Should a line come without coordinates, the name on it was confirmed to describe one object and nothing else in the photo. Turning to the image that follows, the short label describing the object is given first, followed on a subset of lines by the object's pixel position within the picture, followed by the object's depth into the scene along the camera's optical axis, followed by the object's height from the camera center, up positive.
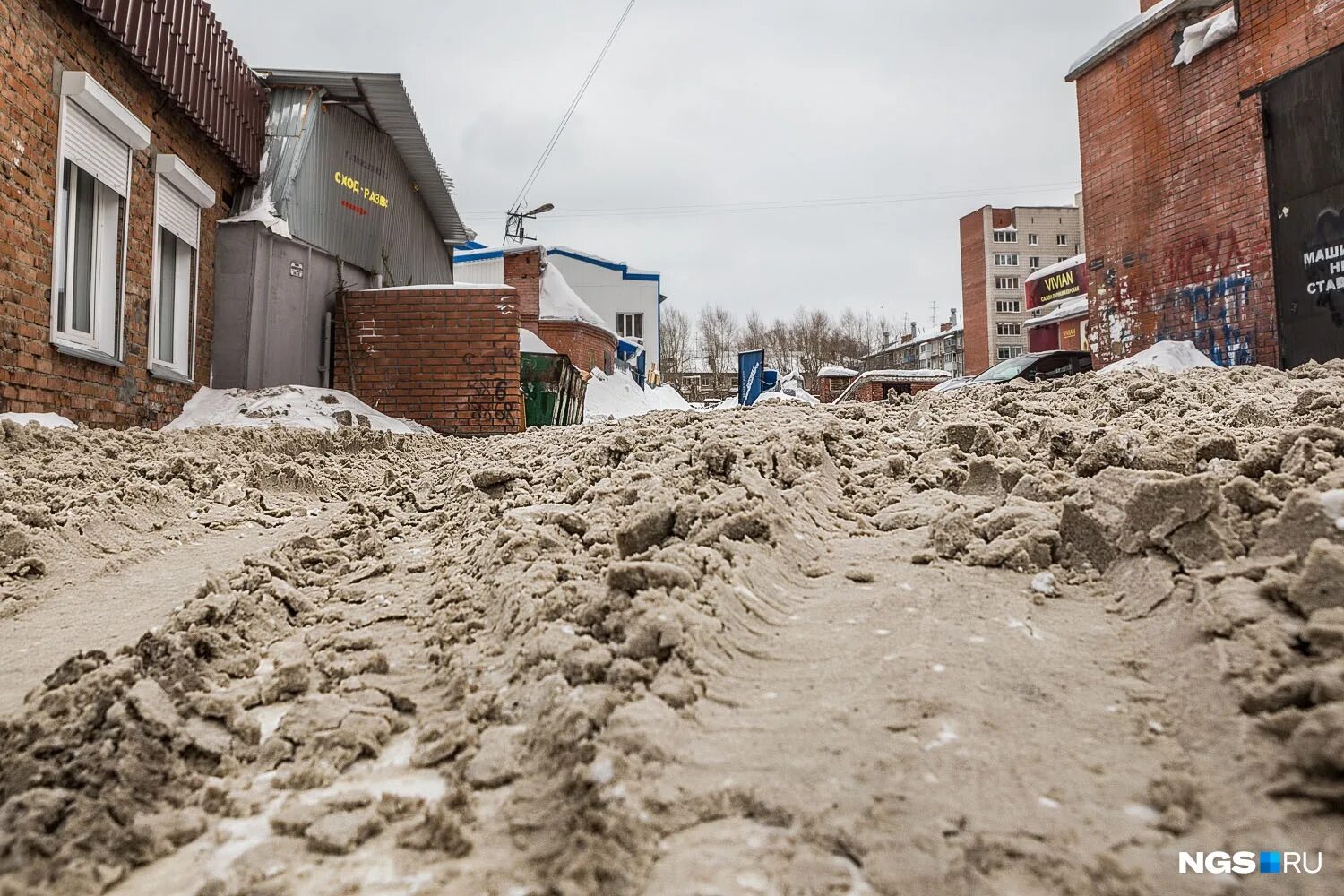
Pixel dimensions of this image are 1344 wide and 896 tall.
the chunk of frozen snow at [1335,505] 1.60 -0.04
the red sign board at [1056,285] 27.38 +7.36
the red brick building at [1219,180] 8.05 +3.62
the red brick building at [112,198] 4.89 +2.28
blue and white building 29.39 +7.70
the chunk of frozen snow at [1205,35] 8.80 +5.24
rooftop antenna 26.50 +9.26
